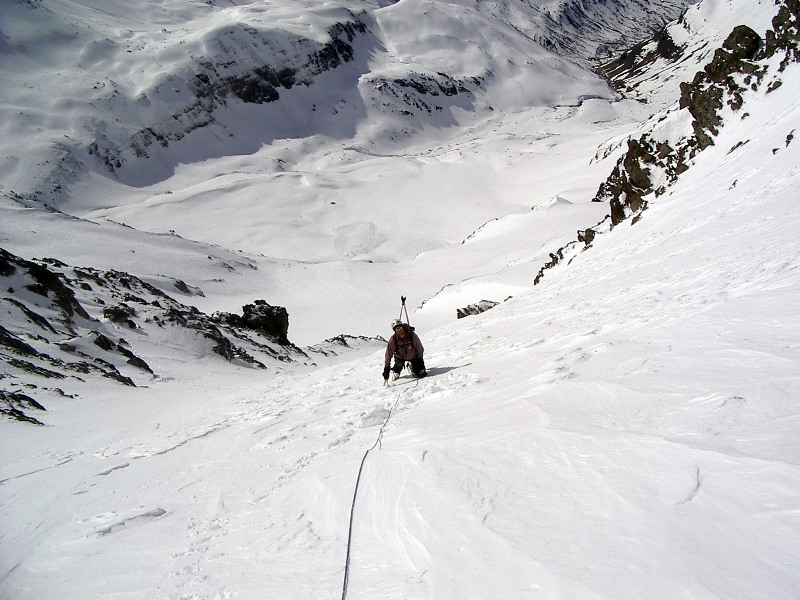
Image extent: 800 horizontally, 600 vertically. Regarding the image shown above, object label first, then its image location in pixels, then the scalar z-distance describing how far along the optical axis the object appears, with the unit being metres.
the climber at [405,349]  8.24
